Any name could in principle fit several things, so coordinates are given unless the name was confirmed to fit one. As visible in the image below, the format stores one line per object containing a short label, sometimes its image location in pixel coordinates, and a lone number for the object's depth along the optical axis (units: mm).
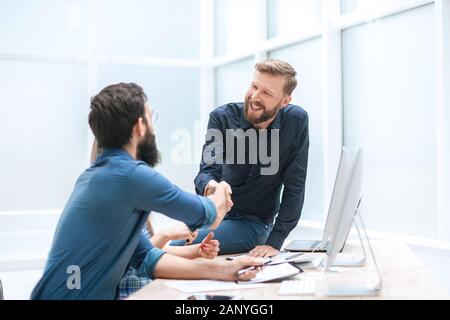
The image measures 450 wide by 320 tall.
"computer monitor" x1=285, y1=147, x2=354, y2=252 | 1372
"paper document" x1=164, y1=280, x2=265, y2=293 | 1420
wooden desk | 1348
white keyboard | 1369
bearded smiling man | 2361
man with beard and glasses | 1379
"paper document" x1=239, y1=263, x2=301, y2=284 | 1524
